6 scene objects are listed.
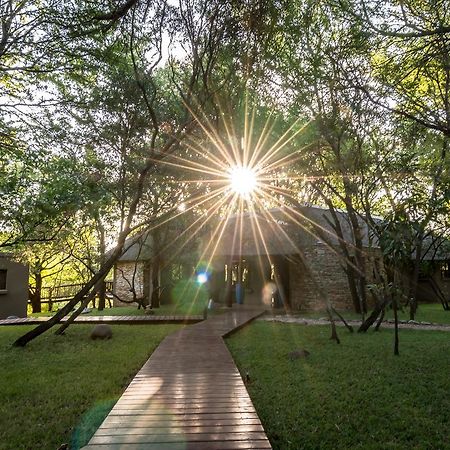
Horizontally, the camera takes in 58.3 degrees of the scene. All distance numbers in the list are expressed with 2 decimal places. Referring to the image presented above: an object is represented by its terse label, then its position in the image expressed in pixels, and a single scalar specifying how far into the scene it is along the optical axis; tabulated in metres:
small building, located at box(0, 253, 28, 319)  18.44
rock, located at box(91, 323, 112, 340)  10.40
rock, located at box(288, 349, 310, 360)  7.65
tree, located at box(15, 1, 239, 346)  8.91
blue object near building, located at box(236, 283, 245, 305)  22.23
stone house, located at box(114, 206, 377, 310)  18.88
